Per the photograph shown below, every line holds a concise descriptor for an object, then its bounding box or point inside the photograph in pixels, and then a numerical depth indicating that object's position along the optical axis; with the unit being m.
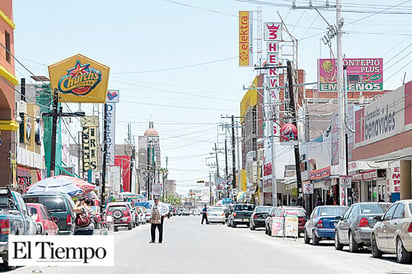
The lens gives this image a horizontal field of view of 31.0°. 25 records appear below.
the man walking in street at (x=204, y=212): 60.65
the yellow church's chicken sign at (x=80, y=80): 55.56
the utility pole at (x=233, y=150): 84.88
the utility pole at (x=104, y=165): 52.92
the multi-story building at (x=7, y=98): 31.23
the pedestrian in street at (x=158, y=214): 26.59
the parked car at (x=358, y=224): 21.48
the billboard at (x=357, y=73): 70.19
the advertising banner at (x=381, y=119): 28.24
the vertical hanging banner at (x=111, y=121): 67.44
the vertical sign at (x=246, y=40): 78.12
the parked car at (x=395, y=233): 17.17
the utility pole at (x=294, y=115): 42.22
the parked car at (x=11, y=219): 15.58
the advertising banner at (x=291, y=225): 31.62
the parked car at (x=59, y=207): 23.53
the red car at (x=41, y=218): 19.55
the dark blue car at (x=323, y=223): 26.20
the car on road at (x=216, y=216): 59.23
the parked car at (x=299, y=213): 34.59
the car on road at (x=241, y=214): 50.12
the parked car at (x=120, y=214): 44.56
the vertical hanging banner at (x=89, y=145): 62.66
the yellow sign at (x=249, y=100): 98.13
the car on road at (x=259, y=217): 43.69
